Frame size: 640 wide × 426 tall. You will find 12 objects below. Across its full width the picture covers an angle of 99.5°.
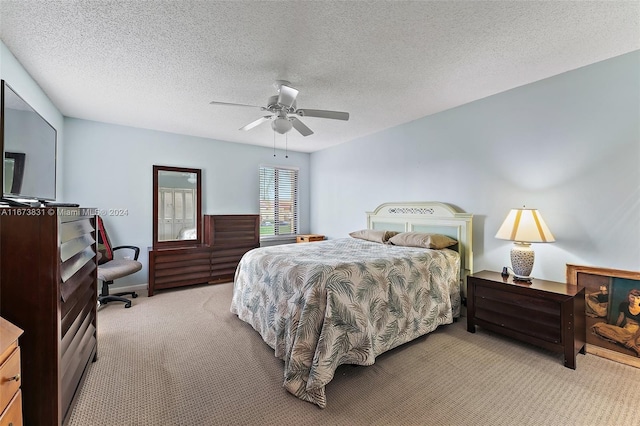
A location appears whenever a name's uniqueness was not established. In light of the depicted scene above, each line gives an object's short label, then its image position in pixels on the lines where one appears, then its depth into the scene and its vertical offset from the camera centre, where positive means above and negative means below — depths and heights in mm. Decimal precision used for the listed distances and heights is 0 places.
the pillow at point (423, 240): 3143 -298
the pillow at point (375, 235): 3773 -289
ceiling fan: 2475 +1034
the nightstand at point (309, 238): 5539 -478
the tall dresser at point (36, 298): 1302 -419
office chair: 3381 -699
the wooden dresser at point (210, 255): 4062 -666
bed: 1914 -713
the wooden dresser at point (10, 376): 1009 -647
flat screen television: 1893 +485
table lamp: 2486 -172
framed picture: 2229 -813
